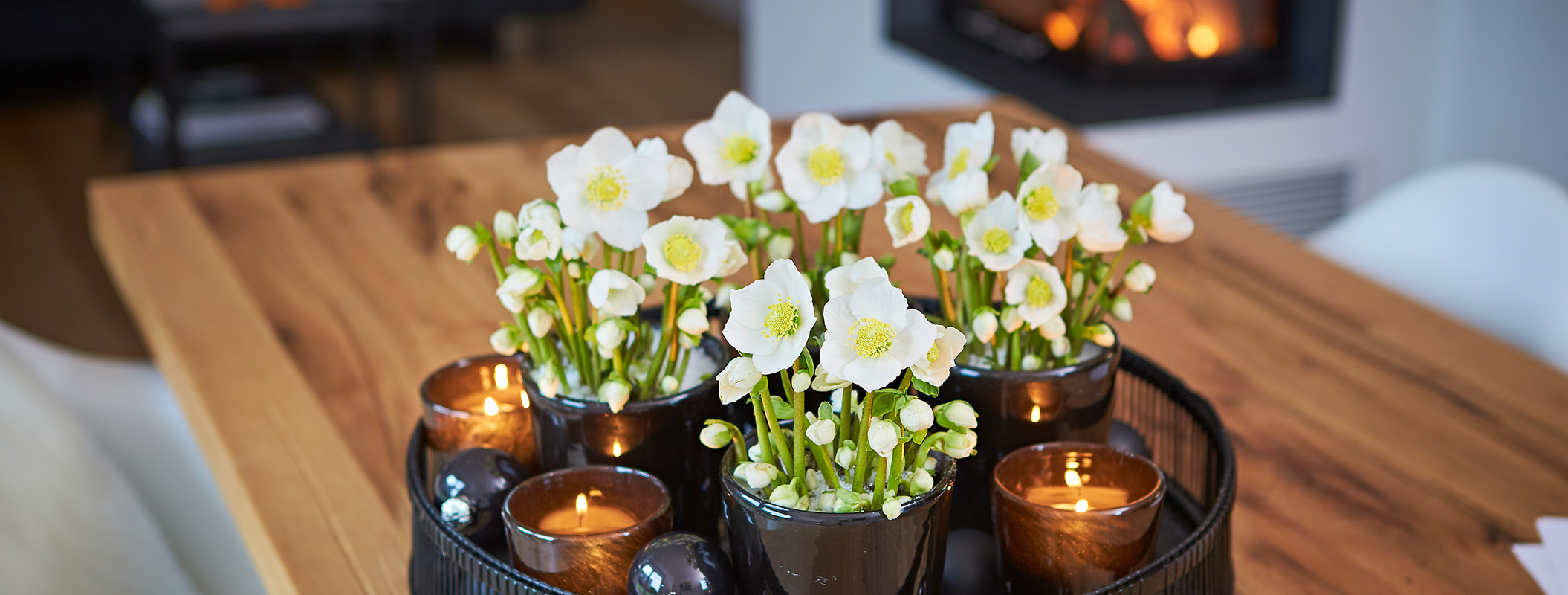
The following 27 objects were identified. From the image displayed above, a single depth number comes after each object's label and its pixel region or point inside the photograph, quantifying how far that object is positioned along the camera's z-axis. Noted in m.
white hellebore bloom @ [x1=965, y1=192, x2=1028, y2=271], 1.59
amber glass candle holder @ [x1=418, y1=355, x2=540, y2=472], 1.72
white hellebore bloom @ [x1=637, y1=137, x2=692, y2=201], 1.59
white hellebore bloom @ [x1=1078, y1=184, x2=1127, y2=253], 1.60
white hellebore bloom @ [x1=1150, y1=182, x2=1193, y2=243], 1.62
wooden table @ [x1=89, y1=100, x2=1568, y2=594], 1.80
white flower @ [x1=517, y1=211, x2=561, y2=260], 1.56
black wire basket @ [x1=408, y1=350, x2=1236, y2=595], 1.57
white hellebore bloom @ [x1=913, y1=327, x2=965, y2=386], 1.46
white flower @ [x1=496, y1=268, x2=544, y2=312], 1.57
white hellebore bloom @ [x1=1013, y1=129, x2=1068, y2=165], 1.64
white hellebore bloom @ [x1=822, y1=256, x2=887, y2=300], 1.47
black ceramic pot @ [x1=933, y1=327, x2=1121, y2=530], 1.66
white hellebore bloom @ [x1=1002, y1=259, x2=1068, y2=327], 1.60
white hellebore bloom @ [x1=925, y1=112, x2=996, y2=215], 1.61
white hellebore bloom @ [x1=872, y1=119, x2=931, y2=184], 1.64
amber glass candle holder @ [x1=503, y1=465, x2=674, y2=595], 1.57
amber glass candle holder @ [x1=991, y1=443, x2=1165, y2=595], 1.58
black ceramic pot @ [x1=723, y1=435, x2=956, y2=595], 1.51
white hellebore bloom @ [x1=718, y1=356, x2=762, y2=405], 1.47
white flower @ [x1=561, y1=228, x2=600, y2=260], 1.58
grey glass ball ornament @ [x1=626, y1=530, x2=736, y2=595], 1.54
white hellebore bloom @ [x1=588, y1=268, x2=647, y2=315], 1.55
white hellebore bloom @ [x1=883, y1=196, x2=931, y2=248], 1.56
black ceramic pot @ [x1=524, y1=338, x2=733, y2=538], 1.63
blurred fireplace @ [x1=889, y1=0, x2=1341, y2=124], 4.81
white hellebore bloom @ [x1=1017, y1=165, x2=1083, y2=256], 1.58
